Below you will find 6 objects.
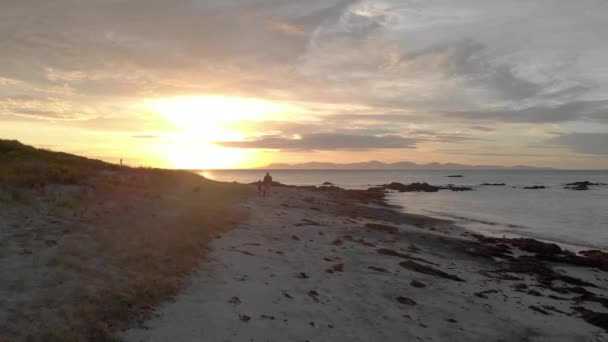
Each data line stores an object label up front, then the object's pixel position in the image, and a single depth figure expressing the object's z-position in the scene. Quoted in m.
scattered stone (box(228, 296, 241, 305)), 8.39
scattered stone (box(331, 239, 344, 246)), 16.49
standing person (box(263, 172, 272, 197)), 36.88
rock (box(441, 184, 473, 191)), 84.59
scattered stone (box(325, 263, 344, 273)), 12.16
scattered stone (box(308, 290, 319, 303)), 9.47
